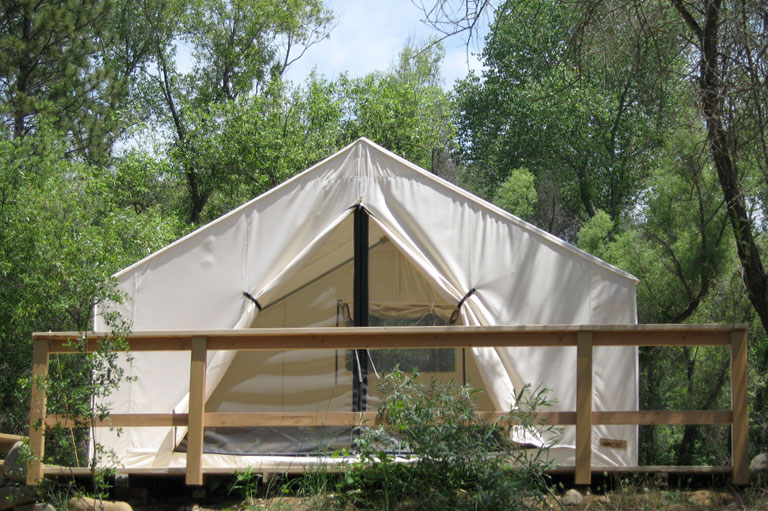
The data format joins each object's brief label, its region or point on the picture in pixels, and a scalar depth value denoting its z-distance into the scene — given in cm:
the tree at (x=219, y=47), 1705
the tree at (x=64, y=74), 1341
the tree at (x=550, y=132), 1930
